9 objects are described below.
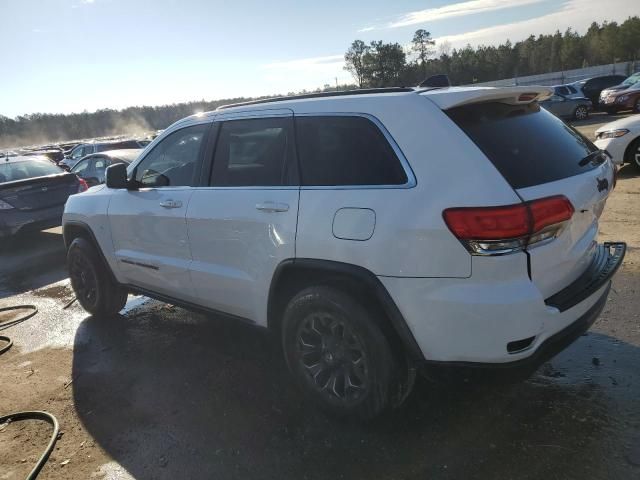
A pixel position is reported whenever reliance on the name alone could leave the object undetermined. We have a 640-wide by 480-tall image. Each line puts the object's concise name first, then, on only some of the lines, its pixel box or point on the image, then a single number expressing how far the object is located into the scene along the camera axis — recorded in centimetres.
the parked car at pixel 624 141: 891
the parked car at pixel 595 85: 2583
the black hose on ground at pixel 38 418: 297
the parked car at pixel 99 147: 1612
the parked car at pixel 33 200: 862
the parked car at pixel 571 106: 2234
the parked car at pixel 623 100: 2005
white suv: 240
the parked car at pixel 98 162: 1241
